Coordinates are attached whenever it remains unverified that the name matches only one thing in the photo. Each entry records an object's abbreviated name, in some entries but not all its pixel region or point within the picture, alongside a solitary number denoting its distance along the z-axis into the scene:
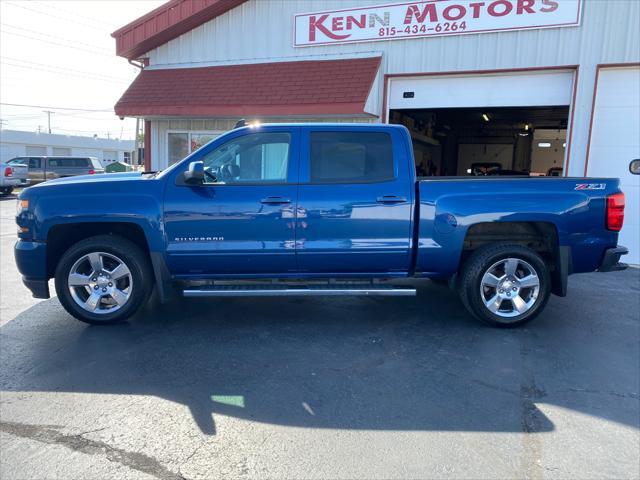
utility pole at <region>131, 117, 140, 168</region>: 12.74
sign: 8.88
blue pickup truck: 4.78
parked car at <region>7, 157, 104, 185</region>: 25.11
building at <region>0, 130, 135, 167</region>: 56.33
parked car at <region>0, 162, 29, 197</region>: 20.69
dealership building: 8.79
